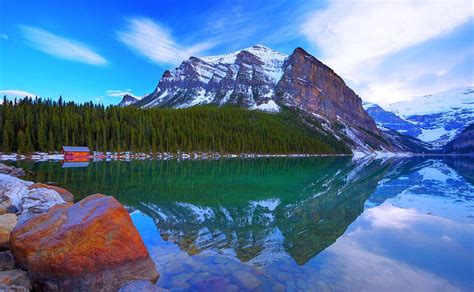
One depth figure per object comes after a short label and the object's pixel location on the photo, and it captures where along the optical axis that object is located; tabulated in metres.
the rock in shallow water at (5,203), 15.64
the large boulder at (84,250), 9.48
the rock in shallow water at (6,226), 11.91
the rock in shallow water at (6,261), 10.99
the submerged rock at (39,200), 15.21
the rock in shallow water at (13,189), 16.41
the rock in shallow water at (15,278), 9.56
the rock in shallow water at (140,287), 9.20
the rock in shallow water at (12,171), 40.78
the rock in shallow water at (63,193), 21.98
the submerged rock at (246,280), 11.30
